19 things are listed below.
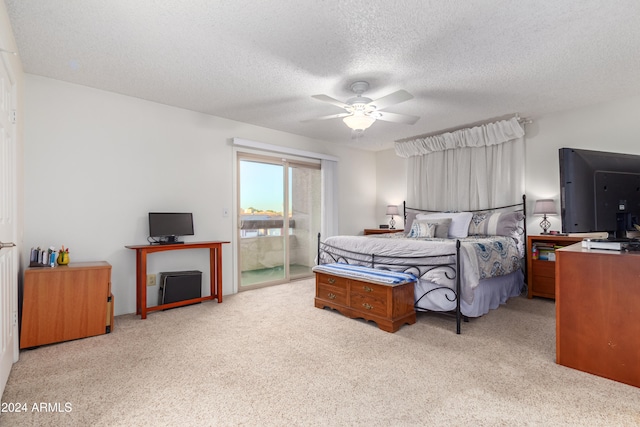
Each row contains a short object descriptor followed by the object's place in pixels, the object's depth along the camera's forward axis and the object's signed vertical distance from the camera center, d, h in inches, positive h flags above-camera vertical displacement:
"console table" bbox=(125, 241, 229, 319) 130.1 -23.1
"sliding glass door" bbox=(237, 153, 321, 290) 183.8 -0.2
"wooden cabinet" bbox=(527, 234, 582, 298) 148.9 -25.7
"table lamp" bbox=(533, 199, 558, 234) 155.5 +3.3
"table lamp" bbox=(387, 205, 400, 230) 229.6 +4.3
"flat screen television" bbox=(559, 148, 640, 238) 76.8 +6.0
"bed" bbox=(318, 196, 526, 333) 116.0 -16.2
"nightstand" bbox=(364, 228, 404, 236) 220.2 -9.4
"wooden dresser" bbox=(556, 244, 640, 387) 76.2 -24.3
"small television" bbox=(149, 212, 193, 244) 141.2 -3.3
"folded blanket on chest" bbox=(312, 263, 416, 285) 114.0 -21.4
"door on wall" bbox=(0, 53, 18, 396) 75.7 -3.0
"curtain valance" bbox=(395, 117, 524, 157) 169.3 +45.6
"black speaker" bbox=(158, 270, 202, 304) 141.9 -30.3
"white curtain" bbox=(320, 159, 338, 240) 219.6 +12.1
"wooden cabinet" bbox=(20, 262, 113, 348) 100.5 -27.5
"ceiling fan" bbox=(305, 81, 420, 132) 116.7 +42.7
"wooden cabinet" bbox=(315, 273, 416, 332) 112.7 -31.4
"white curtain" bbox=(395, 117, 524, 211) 174.1 +29.2
